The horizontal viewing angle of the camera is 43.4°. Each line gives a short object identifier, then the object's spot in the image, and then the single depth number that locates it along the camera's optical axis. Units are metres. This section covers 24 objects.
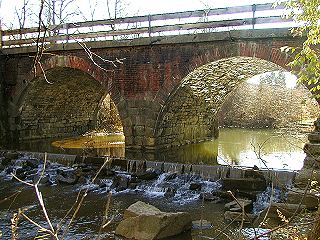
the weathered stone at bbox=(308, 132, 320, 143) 7.15
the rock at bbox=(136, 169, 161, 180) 9.67
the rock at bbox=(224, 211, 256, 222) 6.70
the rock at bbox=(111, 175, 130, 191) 9.11
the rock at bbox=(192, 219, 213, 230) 6.40
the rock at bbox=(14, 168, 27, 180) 10.43
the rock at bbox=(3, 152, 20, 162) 12.22
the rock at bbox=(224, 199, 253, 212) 7.16
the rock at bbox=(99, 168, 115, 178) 10.23
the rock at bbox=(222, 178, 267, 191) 8.55
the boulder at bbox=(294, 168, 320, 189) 6.82
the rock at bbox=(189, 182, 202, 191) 8.92
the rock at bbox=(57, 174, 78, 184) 9.67
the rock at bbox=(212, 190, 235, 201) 8.13
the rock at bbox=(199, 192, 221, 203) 8.15
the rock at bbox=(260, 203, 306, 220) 5.92
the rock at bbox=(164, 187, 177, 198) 8.67
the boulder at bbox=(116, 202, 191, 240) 5.77
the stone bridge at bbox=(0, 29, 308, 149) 11.21
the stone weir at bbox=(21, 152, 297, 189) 8.62
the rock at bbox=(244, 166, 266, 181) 8.73
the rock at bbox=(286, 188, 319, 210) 6.15
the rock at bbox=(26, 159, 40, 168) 11.42
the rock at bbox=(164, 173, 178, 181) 9.65
